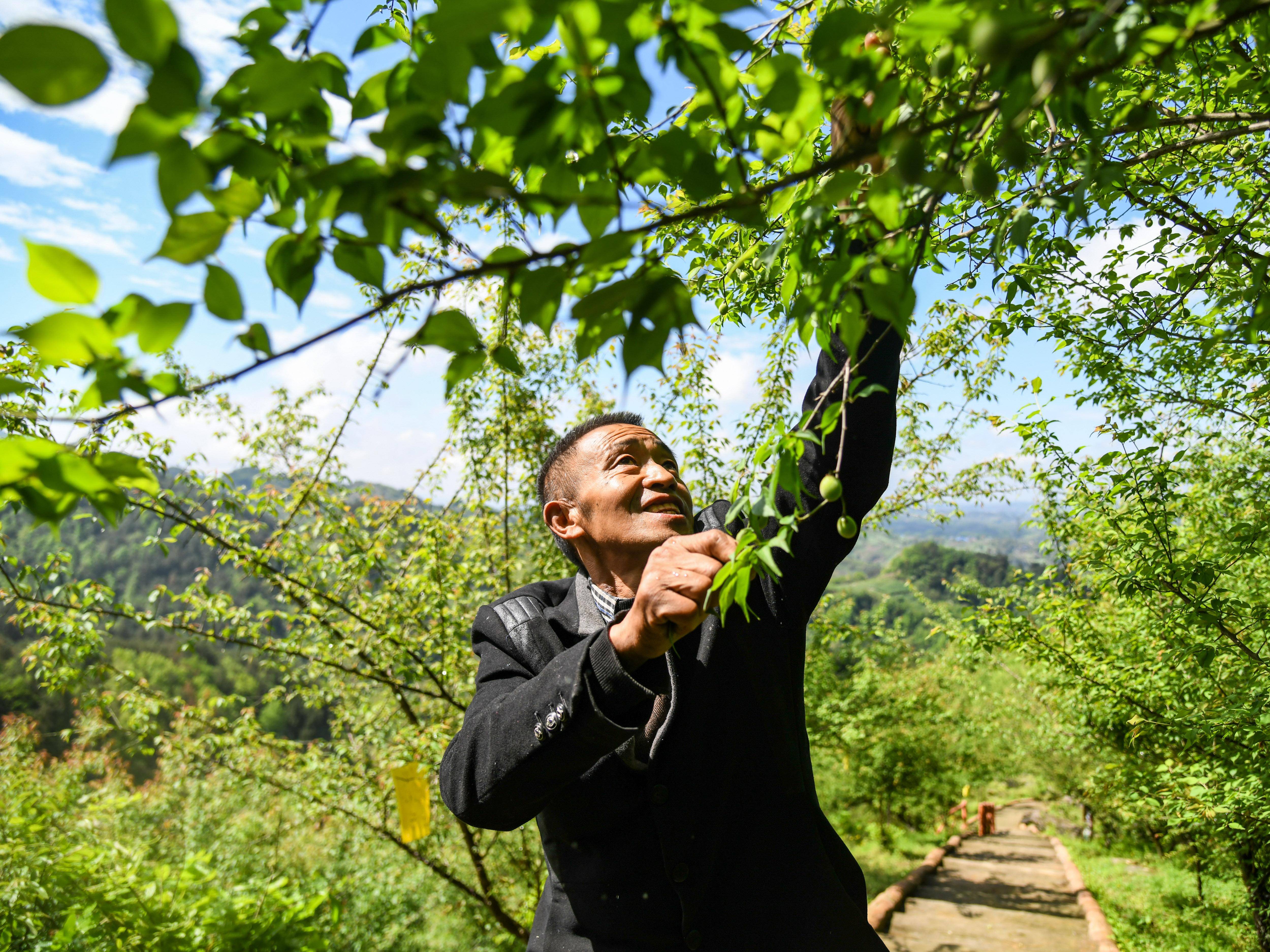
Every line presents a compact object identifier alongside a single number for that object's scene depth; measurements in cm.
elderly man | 132
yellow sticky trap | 380
